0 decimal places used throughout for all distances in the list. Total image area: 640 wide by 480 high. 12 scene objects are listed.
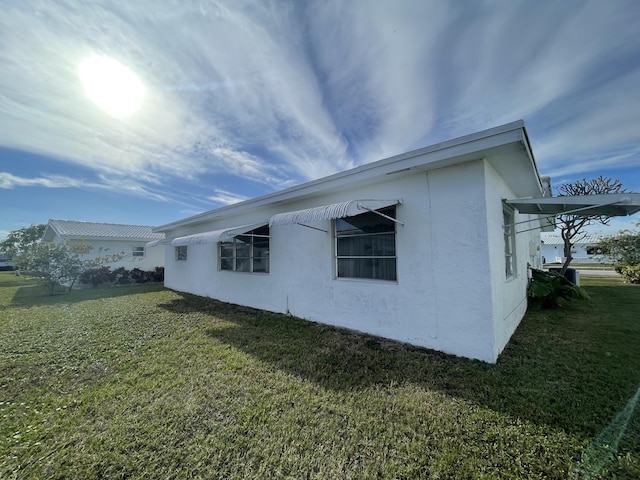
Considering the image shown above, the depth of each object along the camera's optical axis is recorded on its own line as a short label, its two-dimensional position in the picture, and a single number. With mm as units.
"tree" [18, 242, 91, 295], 14961
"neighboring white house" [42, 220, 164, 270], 22219
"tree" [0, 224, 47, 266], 34188
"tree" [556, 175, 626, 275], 14702
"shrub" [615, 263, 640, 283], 16281
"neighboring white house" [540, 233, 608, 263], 42403
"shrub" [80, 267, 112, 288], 18059
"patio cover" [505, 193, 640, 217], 4375
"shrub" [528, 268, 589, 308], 9016
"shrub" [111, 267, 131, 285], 19630
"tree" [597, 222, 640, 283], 16609
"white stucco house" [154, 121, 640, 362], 4863
